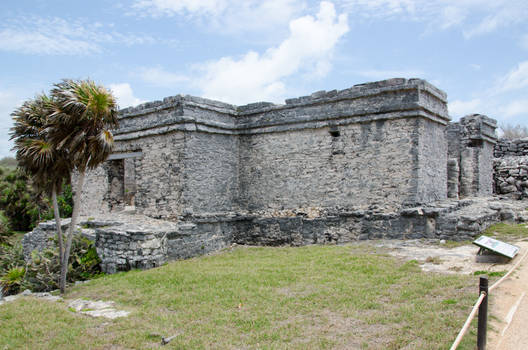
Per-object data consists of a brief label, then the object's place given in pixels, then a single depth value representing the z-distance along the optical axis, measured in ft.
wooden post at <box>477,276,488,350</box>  12.46
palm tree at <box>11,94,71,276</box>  25.99
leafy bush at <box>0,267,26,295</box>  28.73
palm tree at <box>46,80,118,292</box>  24.39
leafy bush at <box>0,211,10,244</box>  51.56
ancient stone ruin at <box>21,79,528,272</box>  31.32
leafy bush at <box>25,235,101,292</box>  27.91
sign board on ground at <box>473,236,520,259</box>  21.36
